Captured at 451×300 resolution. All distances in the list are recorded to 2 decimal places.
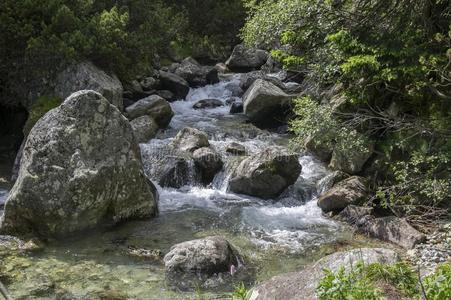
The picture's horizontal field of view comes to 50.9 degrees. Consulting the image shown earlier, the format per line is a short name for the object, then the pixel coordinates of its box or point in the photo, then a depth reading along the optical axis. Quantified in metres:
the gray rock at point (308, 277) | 5.23
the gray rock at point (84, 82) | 15.81
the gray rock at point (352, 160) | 12.17
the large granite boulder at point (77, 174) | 10.08
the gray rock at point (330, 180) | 12.67
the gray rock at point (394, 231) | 9.48
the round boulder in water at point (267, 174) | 12.70
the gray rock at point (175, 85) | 22.23
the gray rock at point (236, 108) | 20.28
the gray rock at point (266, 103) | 17.81
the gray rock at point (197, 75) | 24.60
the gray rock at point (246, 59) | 27.92
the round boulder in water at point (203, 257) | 8.36
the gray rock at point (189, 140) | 14.70
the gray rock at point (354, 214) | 10.79
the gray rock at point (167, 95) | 21.55
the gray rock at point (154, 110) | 17.06
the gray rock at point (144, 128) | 15.92
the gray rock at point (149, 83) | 21.77
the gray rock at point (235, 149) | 14.91
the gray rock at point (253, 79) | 20.52
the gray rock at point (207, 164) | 13.85
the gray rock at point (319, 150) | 14.14
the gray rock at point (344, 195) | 11.46
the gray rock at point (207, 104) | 21.23
